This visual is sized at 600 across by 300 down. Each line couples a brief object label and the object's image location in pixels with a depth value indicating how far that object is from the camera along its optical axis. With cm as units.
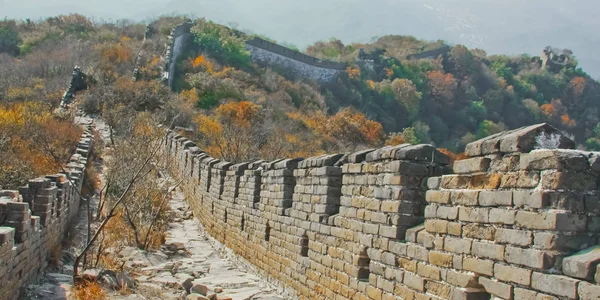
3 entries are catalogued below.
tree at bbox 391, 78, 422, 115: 5369
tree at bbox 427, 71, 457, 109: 5881
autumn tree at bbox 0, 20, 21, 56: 4031
